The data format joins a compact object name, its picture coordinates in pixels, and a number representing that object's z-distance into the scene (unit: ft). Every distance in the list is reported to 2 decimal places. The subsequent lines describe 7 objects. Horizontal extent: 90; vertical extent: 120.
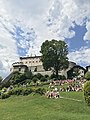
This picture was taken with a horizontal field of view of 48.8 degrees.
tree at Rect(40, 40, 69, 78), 96.56
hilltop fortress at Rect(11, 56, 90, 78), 120.81
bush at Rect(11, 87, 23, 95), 45.77
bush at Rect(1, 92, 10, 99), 45.03
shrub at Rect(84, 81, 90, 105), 29.28
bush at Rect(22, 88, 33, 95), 44.44
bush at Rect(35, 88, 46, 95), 41.07
